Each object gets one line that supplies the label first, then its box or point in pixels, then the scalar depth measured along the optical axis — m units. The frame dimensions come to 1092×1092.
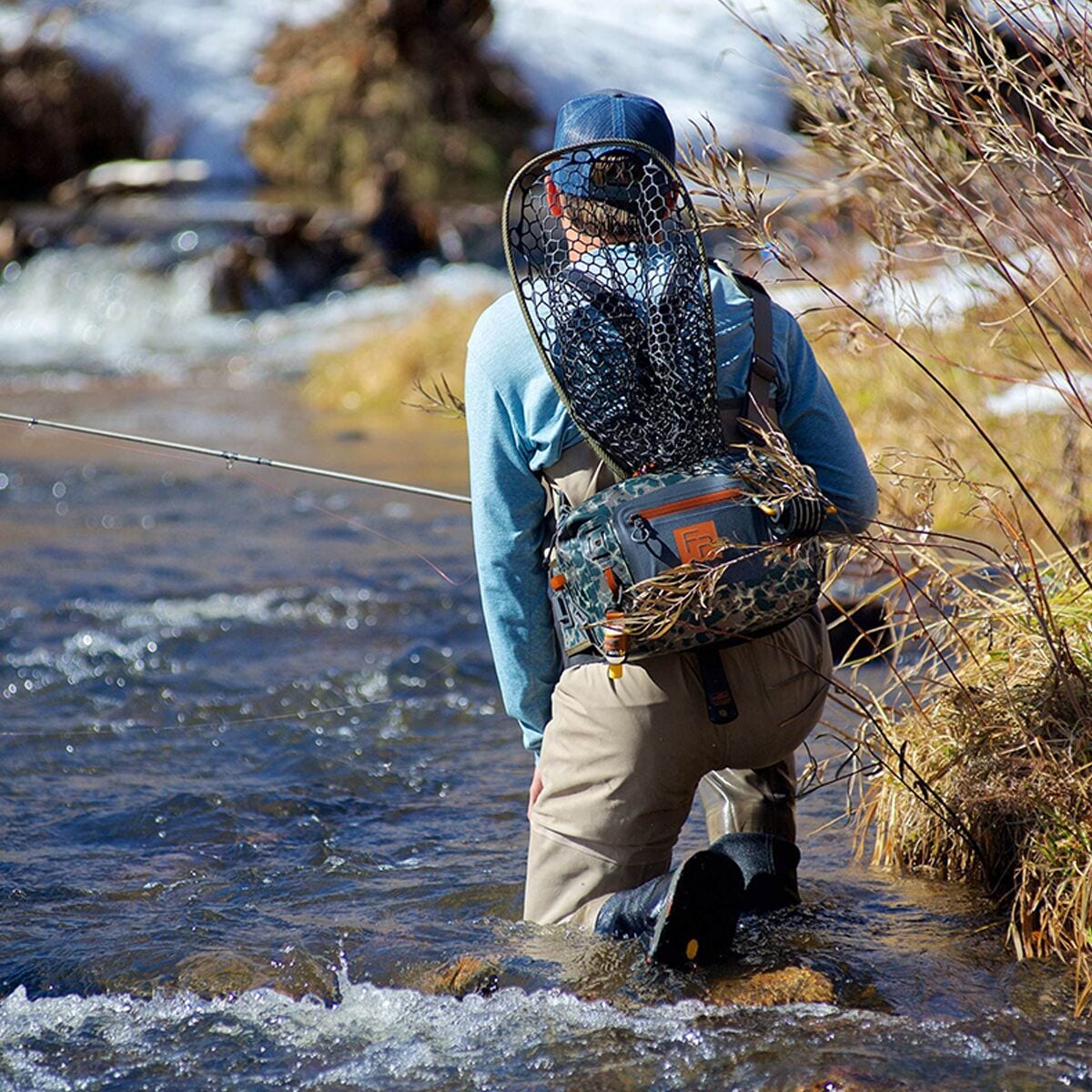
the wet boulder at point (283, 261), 35.50
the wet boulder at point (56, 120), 45.37
